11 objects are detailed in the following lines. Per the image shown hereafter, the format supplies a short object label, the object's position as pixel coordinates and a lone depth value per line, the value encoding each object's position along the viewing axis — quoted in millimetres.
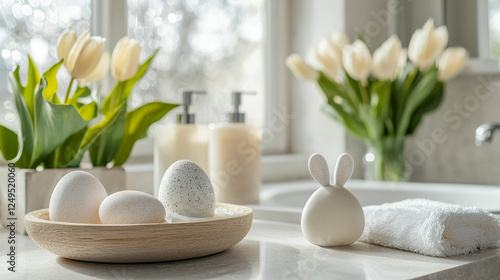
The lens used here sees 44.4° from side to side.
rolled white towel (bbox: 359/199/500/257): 738
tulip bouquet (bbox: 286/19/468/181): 1436
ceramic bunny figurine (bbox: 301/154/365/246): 782
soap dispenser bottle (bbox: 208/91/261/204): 1129
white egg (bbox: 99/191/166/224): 683
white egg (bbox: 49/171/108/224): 719
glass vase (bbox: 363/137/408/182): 1509
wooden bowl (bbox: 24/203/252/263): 660
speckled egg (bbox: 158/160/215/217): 741
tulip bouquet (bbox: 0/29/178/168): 916
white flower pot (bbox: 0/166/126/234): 902
